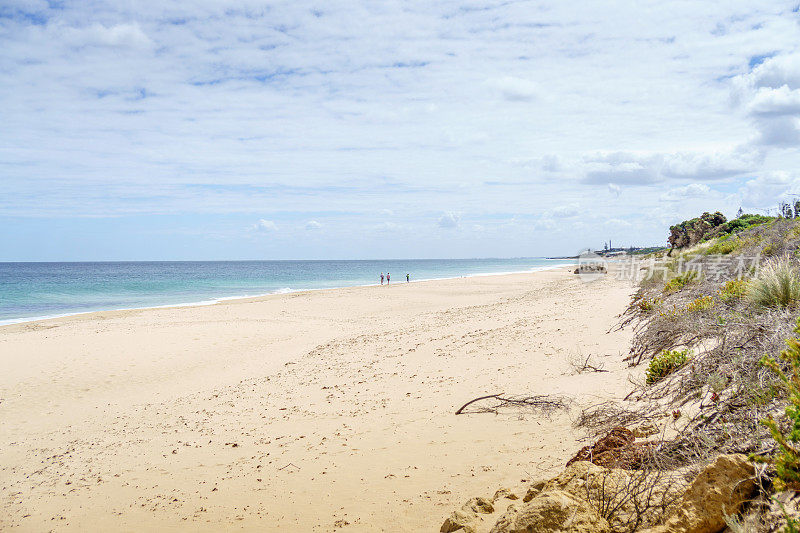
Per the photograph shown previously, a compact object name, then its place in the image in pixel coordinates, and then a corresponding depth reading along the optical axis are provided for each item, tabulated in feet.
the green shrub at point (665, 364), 19.13
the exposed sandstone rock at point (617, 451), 12.23
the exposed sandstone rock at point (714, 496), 9.21
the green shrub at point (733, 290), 26.39
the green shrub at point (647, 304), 36.08
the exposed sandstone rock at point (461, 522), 12.00
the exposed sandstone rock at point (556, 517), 10.05
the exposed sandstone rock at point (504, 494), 13.46
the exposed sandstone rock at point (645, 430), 14.08
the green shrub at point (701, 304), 25.93
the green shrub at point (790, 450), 8.54
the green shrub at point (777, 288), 22.02
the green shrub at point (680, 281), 42.31
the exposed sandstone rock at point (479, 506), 12.70
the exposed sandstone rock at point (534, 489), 12.45
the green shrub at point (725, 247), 58.70
